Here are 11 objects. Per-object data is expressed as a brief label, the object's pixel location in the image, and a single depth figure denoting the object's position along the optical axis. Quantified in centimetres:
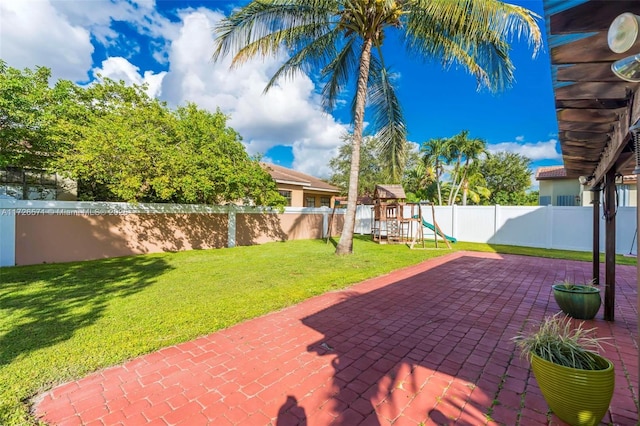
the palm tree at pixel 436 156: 2278
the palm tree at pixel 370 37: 725
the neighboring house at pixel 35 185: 968
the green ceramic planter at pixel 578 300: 441
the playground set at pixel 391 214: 1475
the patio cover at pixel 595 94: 171
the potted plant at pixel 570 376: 217
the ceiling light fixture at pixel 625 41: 144
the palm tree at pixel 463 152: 2188
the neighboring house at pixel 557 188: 2072
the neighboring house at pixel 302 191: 1908
